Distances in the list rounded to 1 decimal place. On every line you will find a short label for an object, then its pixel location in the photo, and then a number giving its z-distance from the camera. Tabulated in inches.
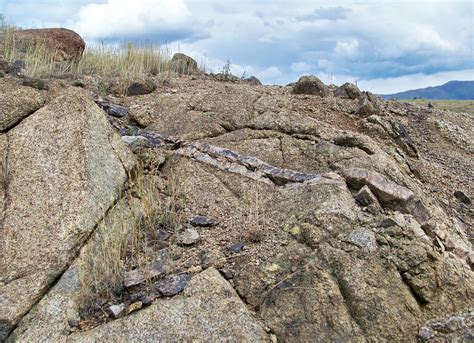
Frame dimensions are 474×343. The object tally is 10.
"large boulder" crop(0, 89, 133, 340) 168.2
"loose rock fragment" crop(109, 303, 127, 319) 160.9
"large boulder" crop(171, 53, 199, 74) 404.8
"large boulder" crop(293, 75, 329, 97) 324.8
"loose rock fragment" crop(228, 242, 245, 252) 182.1
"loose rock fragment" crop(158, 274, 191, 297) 164.7
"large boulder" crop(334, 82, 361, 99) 329.7
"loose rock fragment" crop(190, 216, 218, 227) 198.7
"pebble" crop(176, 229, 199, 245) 188.4
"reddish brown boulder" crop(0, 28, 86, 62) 426.6
